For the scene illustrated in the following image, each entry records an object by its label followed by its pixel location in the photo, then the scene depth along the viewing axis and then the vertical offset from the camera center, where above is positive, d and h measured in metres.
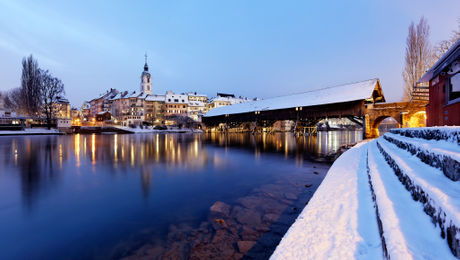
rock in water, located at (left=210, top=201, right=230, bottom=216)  4.94 -2.08
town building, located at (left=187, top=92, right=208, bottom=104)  94.06 +14.72
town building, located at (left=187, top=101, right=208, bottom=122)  81.19 +8.51
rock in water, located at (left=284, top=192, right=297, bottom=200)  5.86 -2.09
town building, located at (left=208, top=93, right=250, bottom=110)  93.25 +12.86
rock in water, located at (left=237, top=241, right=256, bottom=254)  3.44 -2.11
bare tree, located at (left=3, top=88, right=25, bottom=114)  70.41 +10.62
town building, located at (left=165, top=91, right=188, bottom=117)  78.75 +9.69
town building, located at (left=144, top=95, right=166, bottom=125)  74.56 +7.62
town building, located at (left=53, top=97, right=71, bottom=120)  73.31 +8.45
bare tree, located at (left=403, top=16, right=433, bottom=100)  25.64 +9.27
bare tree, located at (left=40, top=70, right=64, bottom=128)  48.16 +9.89
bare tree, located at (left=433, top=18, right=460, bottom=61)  19.10 +8.30
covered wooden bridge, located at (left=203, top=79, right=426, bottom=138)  22.93 +2.80
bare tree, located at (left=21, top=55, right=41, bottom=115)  47.69 +10.67
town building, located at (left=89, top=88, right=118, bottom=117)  88.94 +12.75
